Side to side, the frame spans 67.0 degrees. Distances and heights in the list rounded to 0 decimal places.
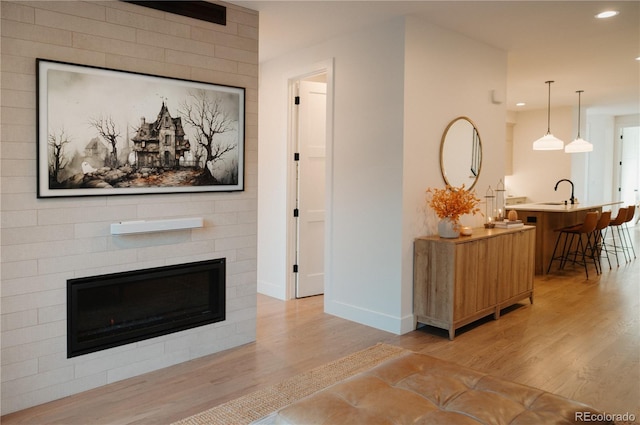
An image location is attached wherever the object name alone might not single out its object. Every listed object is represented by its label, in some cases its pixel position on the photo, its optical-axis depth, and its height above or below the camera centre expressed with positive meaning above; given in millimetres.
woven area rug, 2646 -1216
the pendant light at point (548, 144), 6902 +758
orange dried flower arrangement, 4113 -75
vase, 4129 -281
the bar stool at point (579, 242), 6438 -695
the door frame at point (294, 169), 4668 +249
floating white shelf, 3039 -222
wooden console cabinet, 3982 -712
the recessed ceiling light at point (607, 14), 3942 +1515
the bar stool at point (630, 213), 7529 -247
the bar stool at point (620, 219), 7273 -331
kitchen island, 6707 -357
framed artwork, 2812 +383
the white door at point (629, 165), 11266 +758
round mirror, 4496 +404
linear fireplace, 3012 -767
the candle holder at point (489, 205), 5062 -100
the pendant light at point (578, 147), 7422 +766
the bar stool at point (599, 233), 6875 -556
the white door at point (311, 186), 5262 +81
